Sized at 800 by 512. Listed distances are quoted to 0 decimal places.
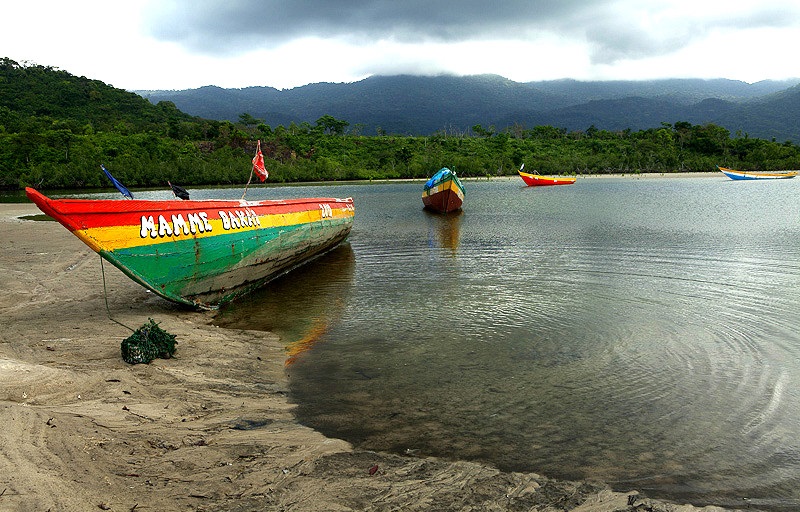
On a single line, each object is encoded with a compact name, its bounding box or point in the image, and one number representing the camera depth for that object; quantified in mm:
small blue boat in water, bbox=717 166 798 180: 87000
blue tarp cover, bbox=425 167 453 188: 38047
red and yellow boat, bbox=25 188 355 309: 9406
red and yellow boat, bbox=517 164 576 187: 79438
